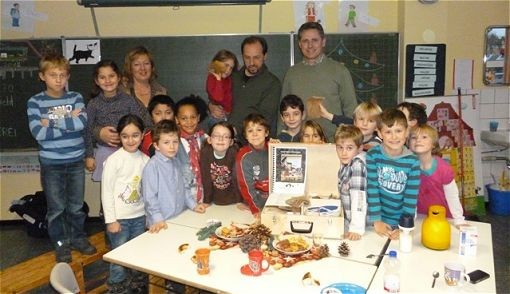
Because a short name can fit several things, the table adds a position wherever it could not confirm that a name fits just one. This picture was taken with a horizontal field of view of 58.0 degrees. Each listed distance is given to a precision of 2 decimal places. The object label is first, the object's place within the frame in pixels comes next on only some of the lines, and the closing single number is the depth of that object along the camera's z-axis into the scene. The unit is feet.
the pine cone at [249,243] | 6.80
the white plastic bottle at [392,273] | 5.61
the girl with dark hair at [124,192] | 8.92
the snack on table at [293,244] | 6.65
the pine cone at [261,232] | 7.13
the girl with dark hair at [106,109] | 10.69
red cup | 6.06
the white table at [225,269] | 5.85
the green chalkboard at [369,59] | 13.84
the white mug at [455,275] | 5.74
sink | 14.63
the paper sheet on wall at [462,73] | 15.19
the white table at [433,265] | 5.70
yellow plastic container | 6.72
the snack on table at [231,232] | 7.26
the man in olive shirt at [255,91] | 10.96
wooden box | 7.51
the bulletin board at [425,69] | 14.30
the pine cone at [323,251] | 6.59
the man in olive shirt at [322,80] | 11.01
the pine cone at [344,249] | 6.66
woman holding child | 11.60
